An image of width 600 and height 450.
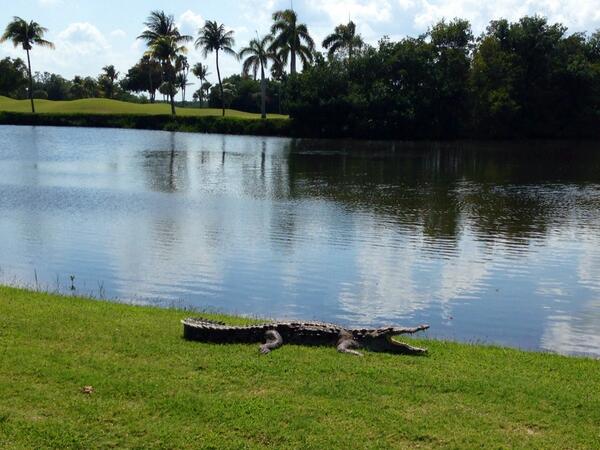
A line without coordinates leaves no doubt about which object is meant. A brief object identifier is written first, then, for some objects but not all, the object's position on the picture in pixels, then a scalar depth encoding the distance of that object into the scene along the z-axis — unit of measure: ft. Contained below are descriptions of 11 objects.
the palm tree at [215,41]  247.91
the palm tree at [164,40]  249.55
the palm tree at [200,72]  396.16
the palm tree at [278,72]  251.80
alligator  25.38
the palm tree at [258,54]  244.09
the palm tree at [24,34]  250.57
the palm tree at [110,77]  394.73
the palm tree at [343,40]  258.98
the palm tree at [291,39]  239.91
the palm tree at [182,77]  299.81
